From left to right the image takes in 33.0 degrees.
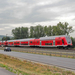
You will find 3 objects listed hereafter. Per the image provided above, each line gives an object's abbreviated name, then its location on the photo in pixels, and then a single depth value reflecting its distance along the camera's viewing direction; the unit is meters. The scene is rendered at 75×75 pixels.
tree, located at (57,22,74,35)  69.31
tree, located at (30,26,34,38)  100.57
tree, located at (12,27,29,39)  110.82
